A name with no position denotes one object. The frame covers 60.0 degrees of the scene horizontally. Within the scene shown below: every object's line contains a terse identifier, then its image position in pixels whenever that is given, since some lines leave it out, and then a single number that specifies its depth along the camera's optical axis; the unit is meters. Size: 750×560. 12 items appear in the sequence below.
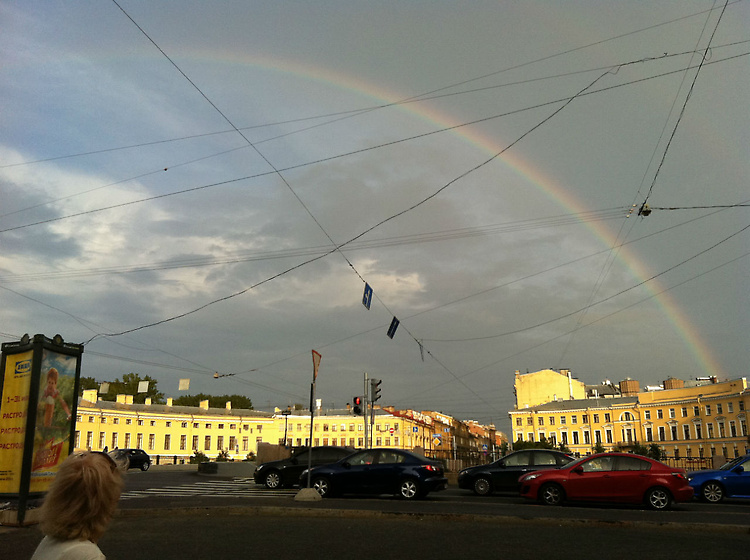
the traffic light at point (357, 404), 28.78
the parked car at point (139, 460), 44.06
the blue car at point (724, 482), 19.12
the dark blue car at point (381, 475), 18.38
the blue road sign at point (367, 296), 27.44
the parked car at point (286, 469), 22.94
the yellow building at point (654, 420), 97.38
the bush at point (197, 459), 52.91
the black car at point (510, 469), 20.16
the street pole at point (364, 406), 28.29
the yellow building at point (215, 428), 93.00
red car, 16.06
